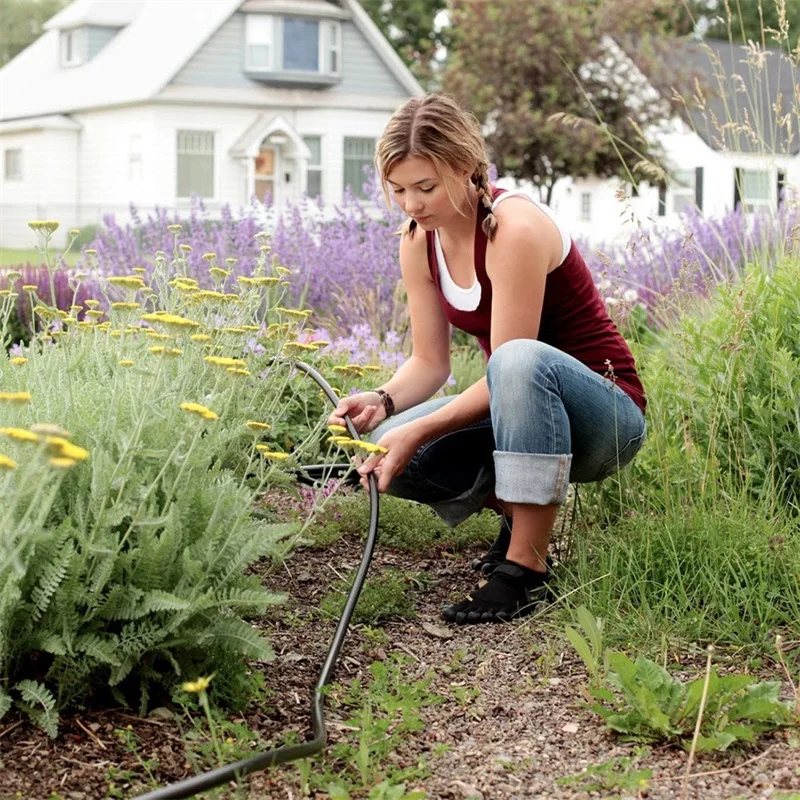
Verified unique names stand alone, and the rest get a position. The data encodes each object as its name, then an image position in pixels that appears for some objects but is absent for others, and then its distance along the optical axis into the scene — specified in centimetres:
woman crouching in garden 280
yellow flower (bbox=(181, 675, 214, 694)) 181
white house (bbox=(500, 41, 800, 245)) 2666
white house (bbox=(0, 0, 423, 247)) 2636
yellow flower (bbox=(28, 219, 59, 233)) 265
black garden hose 181
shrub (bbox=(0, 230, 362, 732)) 203
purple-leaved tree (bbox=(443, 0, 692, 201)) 2248
